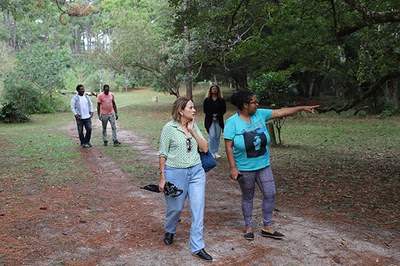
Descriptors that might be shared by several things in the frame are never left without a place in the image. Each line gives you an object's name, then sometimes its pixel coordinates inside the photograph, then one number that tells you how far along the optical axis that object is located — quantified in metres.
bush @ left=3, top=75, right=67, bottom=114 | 24.71
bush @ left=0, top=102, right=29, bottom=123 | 21.20
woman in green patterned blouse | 4.20
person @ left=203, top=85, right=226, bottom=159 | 9.05
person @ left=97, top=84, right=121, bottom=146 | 11.55
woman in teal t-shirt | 4.51
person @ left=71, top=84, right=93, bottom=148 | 11.12
